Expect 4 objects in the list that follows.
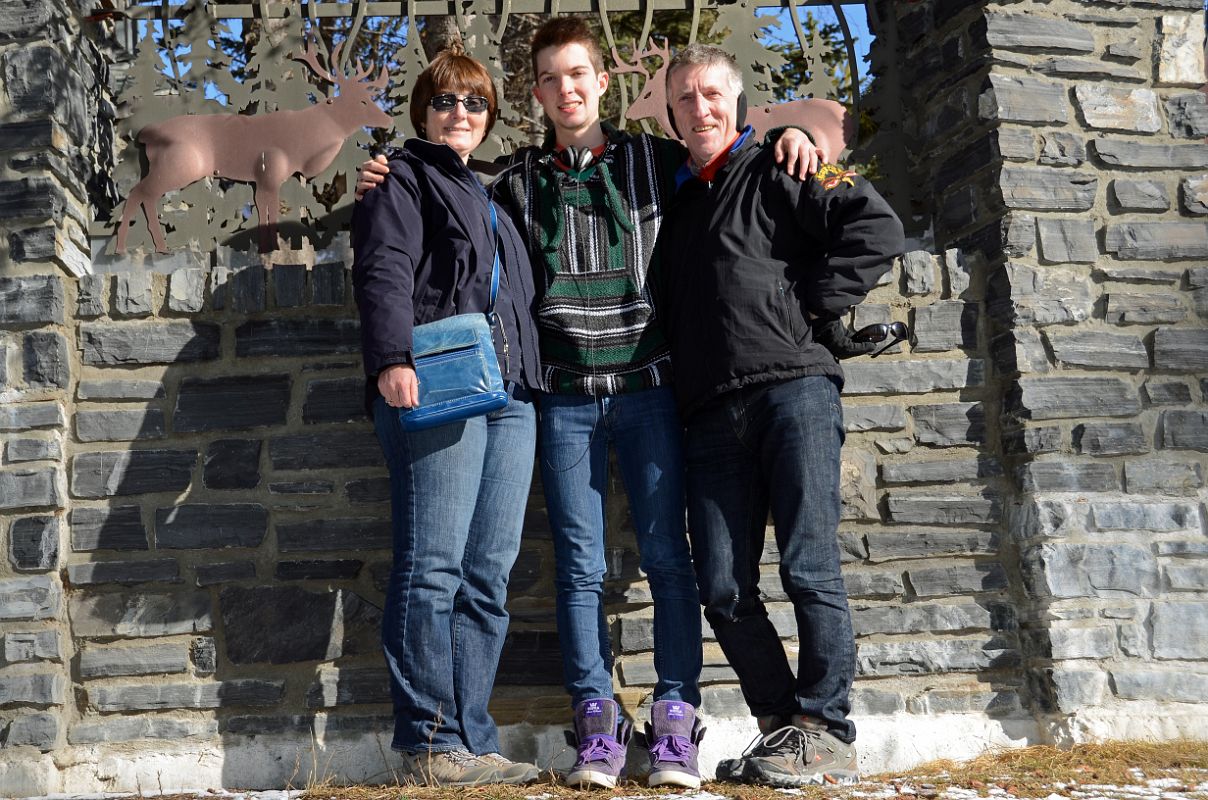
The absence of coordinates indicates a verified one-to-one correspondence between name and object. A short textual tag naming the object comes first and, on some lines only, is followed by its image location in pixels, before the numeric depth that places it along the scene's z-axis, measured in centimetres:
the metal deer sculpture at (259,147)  393
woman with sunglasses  292
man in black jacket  301
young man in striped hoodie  304
